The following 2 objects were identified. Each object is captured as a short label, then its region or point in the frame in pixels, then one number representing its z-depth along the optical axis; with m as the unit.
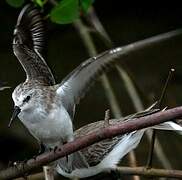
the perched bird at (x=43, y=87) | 4.66
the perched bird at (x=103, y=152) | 5.76
